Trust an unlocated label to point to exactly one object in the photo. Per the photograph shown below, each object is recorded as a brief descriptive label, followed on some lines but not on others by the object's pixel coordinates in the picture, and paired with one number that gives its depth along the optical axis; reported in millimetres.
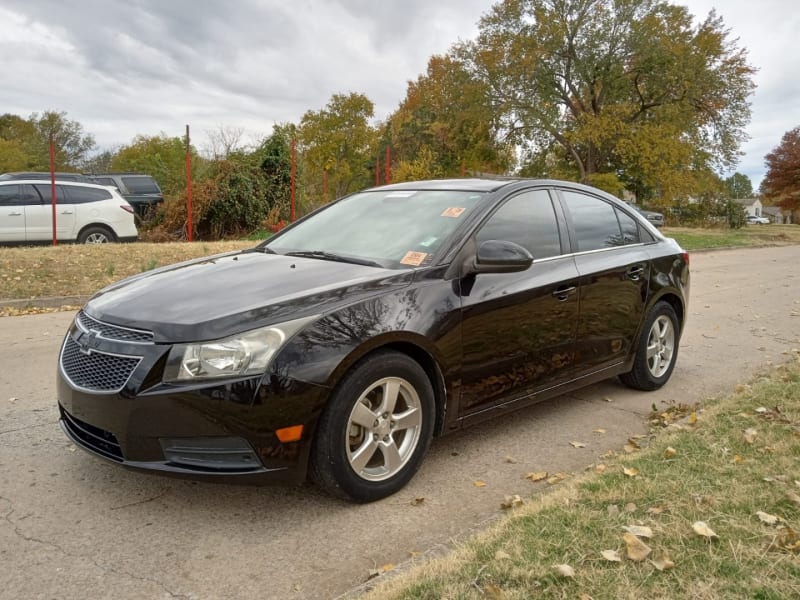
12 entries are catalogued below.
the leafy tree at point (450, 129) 34688
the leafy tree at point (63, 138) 56138
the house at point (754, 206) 143825
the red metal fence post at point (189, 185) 15263
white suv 13188
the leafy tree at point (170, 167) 19359
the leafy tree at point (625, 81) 31766
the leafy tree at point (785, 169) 50250
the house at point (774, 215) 112275
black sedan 2846
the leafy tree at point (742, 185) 136250
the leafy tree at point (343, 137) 59875
